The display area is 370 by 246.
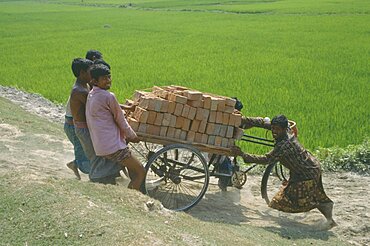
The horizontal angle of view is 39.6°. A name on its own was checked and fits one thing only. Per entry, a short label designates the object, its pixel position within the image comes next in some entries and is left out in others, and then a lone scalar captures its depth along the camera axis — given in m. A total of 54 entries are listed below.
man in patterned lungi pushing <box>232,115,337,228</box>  4.90
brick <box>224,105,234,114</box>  5.06
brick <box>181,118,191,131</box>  5.01
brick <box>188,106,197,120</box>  4.98
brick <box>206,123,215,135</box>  5.03
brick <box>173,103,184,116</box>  4.96
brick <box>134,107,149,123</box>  4.92
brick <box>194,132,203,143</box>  5.05
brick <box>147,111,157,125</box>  4.94
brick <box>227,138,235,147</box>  5.07
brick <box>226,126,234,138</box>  5.06
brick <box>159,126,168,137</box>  4.99
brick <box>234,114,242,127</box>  5.09
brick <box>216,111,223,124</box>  5.05
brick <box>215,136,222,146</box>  5.05
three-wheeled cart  4.98
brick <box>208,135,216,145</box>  5.06
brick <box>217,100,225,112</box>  5.02
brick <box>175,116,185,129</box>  5.00
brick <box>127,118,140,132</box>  4.96
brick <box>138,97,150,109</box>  4.94
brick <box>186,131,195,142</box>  5.03
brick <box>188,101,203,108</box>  5.00
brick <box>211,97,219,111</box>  4.98
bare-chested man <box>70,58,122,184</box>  4.91
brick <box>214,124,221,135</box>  5.04
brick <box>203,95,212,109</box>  5.01
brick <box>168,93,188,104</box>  4.96
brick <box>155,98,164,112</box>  4.92
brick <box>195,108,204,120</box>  5.01
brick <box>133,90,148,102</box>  5.20
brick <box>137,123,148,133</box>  4.96
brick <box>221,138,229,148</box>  5.06
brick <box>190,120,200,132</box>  5.02
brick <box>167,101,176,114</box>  4.95
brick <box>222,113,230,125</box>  5.07
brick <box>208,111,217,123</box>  5.03
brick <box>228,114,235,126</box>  5.08
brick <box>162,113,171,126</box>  4.95
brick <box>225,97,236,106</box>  5.03
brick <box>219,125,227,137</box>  5.05
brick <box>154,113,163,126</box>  4.96
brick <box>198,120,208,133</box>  5.02
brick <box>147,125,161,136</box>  4.97
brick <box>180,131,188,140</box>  5.03
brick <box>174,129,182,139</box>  5.02
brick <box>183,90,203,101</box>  4.98
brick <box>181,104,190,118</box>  4.97
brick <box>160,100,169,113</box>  4.94
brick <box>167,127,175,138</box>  5.01
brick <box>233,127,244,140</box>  5.11
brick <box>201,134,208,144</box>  5.05
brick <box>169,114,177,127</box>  4.96
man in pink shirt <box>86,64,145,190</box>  4.52
